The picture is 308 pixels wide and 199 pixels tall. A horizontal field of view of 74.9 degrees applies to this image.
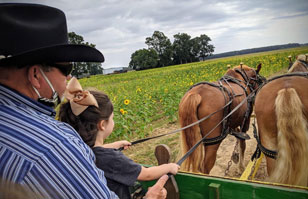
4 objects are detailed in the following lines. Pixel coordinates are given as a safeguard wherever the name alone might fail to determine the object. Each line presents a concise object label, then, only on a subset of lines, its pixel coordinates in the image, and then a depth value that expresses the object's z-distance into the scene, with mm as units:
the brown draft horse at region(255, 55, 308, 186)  2123
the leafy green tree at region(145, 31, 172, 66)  62388
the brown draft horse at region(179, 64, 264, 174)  3033
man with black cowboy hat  781
